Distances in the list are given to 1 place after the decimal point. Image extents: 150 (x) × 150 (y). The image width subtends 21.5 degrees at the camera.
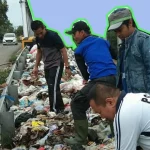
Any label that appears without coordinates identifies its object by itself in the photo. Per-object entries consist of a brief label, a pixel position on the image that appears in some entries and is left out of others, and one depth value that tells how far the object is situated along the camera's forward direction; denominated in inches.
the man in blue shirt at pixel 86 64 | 201.9
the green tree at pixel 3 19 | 2221.9
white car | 1847.9
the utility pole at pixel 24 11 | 669.9
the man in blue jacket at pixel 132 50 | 163.0
